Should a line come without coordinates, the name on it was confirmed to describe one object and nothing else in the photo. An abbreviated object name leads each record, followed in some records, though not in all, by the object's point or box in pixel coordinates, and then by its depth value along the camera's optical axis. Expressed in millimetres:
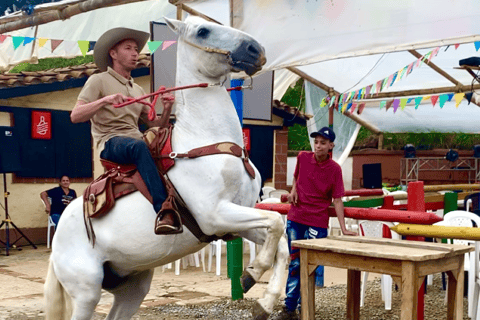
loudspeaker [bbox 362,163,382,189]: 11141
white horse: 3246
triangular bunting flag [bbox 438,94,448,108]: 10991
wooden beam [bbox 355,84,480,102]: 10562
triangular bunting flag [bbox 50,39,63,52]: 7922
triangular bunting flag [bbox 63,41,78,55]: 8180
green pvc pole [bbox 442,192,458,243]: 5738
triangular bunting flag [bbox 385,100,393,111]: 12594
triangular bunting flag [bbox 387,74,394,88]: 9561
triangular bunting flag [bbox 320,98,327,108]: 11797
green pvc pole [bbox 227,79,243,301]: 5818
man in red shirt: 5125
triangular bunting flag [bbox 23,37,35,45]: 7127
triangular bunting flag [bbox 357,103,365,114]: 13134
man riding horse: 3416
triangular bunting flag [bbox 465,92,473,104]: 9900
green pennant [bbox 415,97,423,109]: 11810
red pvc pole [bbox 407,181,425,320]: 4398
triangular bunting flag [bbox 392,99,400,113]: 12125
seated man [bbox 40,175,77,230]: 10234
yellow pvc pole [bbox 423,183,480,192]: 7177
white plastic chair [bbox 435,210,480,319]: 5238
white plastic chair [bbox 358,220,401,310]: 5625
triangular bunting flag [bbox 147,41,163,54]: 6191
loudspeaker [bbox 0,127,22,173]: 9672
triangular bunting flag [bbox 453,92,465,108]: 9905
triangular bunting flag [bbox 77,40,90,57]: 6953
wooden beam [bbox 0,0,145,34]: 7664
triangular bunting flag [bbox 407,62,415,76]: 8788
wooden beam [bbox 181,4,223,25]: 6945
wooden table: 3479
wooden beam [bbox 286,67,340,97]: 11412
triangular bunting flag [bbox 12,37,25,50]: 7113
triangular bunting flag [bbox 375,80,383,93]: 9940
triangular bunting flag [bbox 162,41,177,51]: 6445
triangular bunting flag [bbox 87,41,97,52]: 7184
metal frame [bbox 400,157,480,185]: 17317
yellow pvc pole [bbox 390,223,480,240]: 3932
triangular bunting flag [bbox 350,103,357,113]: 12747
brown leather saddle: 3371
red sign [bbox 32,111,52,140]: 10633
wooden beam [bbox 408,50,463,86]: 9250
